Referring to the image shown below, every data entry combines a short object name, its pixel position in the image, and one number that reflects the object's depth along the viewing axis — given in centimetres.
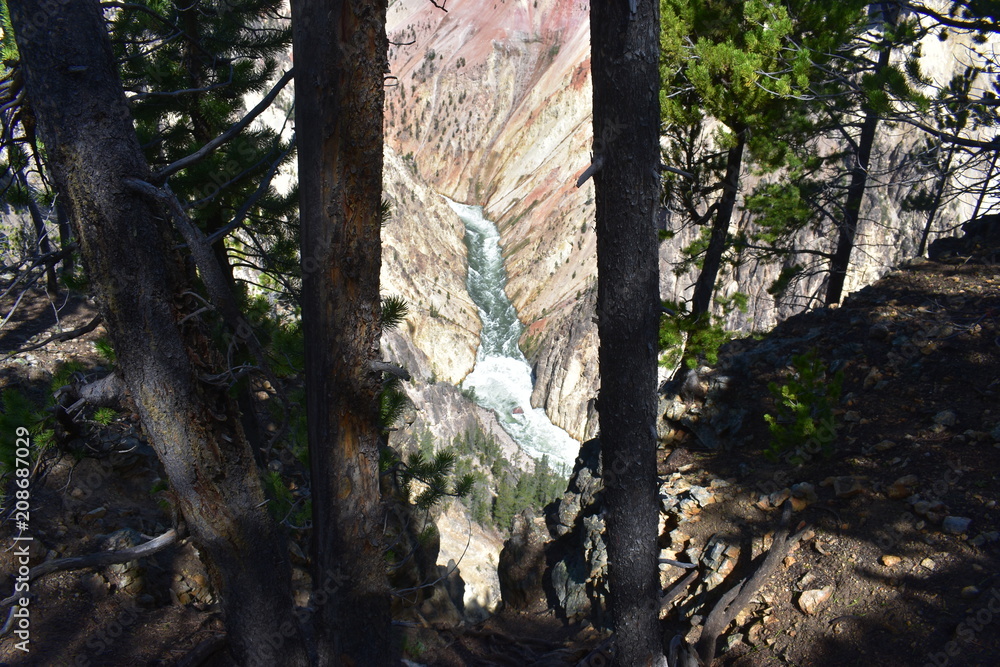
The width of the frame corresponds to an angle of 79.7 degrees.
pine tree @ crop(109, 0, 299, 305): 419
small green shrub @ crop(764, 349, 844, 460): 420
